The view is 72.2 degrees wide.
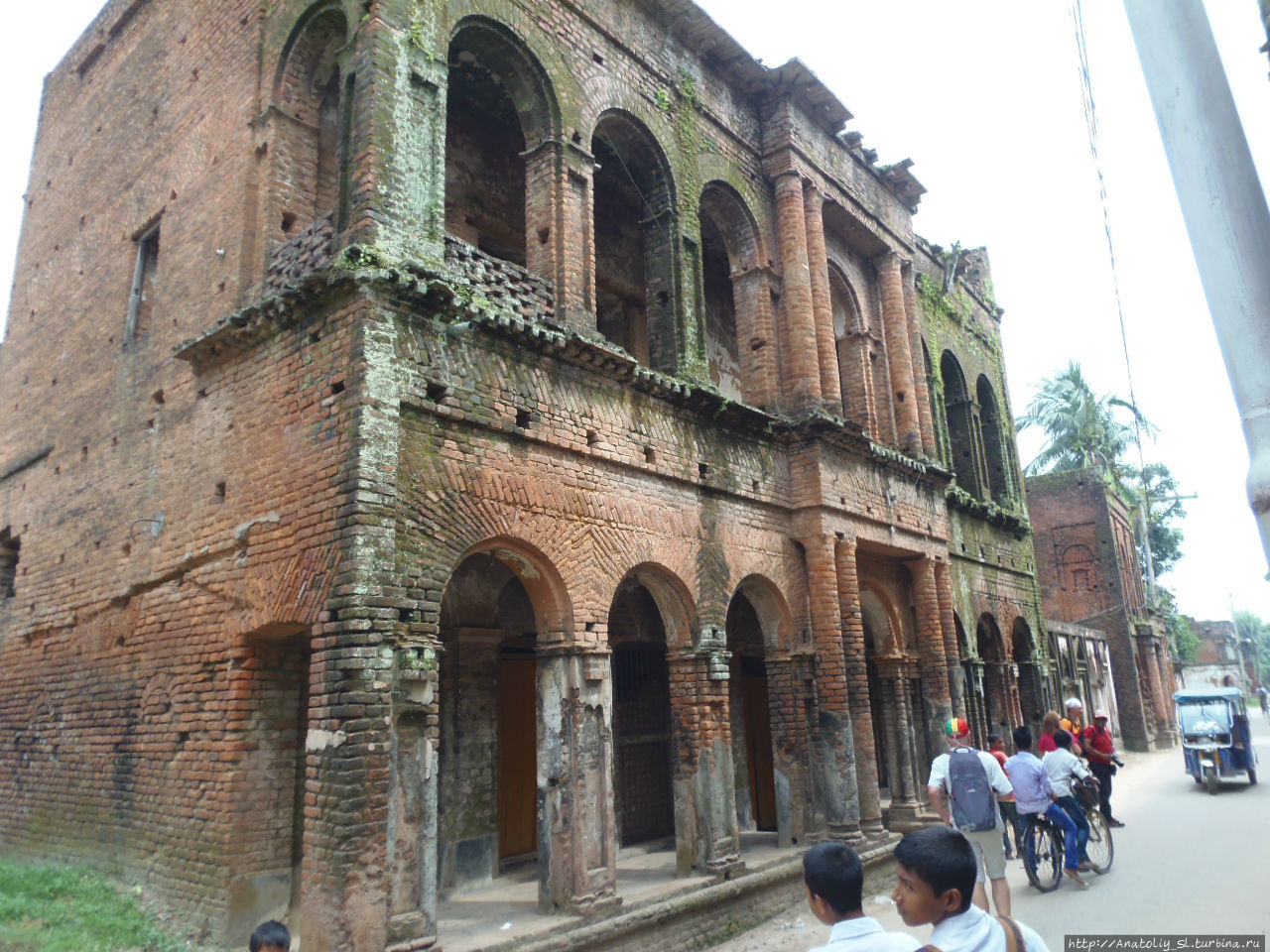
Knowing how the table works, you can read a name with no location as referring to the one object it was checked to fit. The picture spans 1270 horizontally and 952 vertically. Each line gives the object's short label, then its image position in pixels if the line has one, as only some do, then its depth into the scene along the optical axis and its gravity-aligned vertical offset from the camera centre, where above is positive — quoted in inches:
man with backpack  289.7 -34.6
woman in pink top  413.4 -18.0
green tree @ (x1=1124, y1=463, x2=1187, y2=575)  1624.0 +312.9
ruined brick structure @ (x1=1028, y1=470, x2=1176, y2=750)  1128.2 +144.0
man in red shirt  486.9 -32.6
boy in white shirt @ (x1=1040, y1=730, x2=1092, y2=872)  371.9 -34.9
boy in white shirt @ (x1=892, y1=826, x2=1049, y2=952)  107.0 -24.7
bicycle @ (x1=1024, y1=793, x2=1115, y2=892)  364.8 -66.0
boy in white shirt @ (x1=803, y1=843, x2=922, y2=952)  110.0 -24.1
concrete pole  90.4 +49.1
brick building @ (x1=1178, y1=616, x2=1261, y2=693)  2536.9 +114.8
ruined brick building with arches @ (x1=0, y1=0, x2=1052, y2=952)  275.9 +99.6
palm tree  1579.7 +479.1
